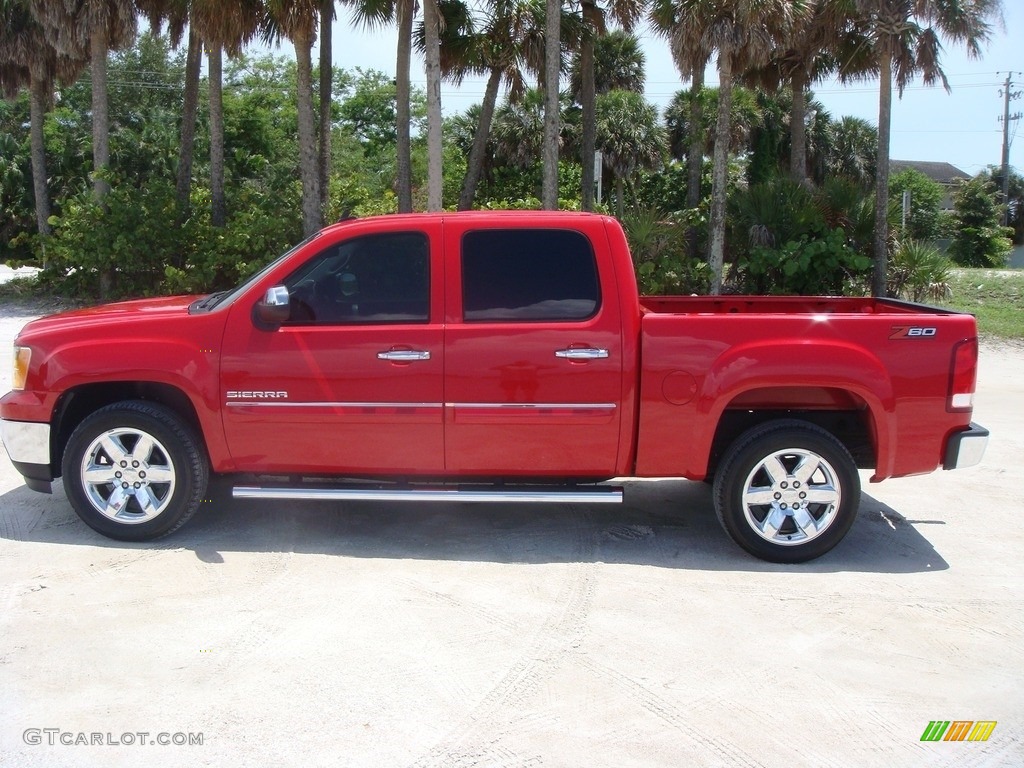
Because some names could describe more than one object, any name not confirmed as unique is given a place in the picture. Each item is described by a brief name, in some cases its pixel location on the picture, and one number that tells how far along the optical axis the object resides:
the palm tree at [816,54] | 18.42
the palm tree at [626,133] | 34.81
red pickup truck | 5.34
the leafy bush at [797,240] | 16.98
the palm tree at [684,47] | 16.77
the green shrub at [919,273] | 17.83
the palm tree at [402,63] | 17.45
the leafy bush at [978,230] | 44.69
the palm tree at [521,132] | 35.03
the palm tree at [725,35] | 16.06
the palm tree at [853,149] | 36.47
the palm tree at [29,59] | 22.62
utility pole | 54.24
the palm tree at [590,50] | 20.53
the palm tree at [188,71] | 20.27
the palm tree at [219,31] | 16.95
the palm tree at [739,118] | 33.97
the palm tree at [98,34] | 19.62
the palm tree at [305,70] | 16.88
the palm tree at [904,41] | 17.44
